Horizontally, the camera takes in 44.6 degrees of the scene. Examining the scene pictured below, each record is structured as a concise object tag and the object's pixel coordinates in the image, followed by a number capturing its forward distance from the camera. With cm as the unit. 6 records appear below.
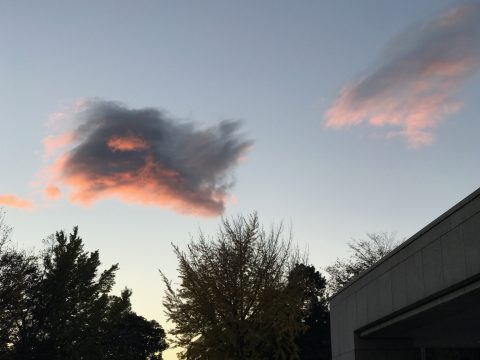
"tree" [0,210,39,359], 4234
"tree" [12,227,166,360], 5816
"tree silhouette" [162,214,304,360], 2995
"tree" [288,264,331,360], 5872
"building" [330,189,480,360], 1367
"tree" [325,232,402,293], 7144
